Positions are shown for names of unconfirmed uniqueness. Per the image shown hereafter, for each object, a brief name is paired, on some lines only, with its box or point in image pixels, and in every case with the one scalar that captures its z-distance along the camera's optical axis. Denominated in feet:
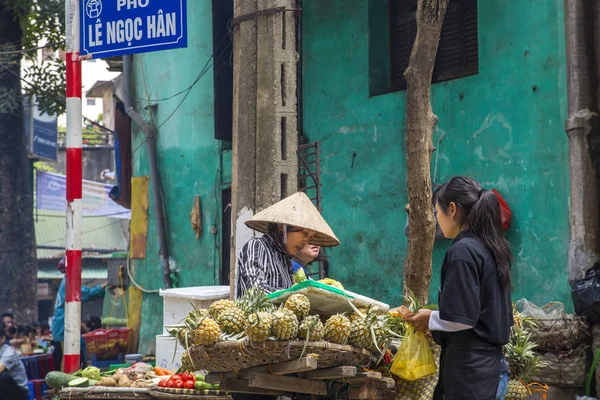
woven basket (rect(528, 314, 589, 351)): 43.83
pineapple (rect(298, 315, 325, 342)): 24.65
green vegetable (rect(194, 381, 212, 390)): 38.38
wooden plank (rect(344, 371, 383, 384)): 25.57
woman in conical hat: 29.84
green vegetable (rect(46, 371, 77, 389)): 43.12
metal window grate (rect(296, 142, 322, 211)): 58.76
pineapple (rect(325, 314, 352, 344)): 24.98
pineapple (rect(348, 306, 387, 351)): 25.55
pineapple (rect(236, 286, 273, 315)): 25.83
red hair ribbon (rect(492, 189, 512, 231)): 48.91
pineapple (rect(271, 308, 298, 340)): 24.09
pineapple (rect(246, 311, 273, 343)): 23.93
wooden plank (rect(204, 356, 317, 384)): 24.13
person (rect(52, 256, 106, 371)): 79.69
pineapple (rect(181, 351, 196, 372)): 26.79
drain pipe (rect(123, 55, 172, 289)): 81.52
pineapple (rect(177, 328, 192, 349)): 25.63
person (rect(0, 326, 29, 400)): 62.90
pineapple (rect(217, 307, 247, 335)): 25.26
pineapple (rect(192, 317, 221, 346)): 24.76
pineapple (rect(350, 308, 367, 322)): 26.45
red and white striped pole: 39.10
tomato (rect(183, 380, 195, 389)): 38.71
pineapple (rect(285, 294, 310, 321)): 25.13
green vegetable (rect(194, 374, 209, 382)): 39.97
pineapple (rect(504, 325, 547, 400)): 28.73
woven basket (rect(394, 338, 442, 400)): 26.35
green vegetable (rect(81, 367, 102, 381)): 44.73
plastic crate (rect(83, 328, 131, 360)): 71.93
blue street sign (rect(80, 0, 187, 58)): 38.41
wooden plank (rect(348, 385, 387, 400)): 25.75
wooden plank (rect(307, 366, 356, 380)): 25.02
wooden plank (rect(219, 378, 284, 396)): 26.00
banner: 164.87
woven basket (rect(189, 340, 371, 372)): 24.28
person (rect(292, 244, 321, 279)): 31.46
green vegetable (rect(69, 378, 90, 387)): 41.63
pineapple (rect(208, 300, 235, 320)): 25.94
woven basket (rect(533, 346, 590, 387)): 44.03
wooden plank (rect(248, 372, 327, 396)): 24.80
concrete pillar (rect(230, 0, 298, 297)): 39.17
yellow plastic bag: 25.11
